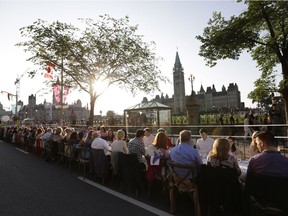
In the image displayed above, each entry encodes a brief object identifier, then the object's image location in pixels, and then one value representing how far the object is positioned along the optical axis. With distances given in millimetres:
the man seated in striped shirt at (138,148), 5497
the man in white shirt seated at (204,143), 6551
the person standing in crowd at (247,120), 13348
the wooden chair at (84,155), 7256
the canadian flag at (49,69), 17131
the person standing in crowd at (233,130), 12614
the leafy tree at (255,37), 10881
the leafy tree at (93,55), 16751
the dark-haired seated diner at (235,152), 5434
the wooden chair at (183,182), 3908
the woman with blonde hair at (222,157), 3673
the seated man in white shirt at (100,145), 6751
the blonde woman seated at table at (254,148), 4618
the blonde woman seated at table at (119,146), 6158
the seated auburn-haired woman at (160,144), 4957
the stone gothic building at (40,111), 131879
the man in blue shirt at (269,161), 3112
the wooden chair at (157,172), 4886
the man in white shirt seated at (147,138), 7938
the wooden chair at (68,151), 8436
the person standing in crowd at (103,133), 9926
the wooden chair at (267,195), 2841
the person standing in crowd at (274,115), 11003
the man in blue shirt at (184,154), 4102
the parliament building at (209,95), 125405
